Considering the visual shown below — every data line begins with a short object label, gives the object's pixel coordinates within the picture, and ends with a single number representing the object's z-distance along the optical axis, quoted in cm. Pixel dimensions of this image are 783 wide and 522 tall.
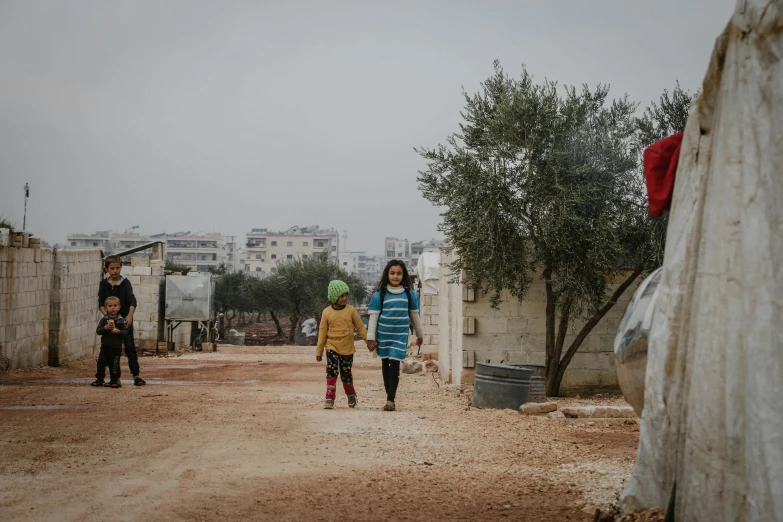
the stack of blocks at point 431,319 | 2312
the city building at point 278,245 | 16412
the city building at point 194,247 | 17962
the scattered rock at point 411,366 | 2001
